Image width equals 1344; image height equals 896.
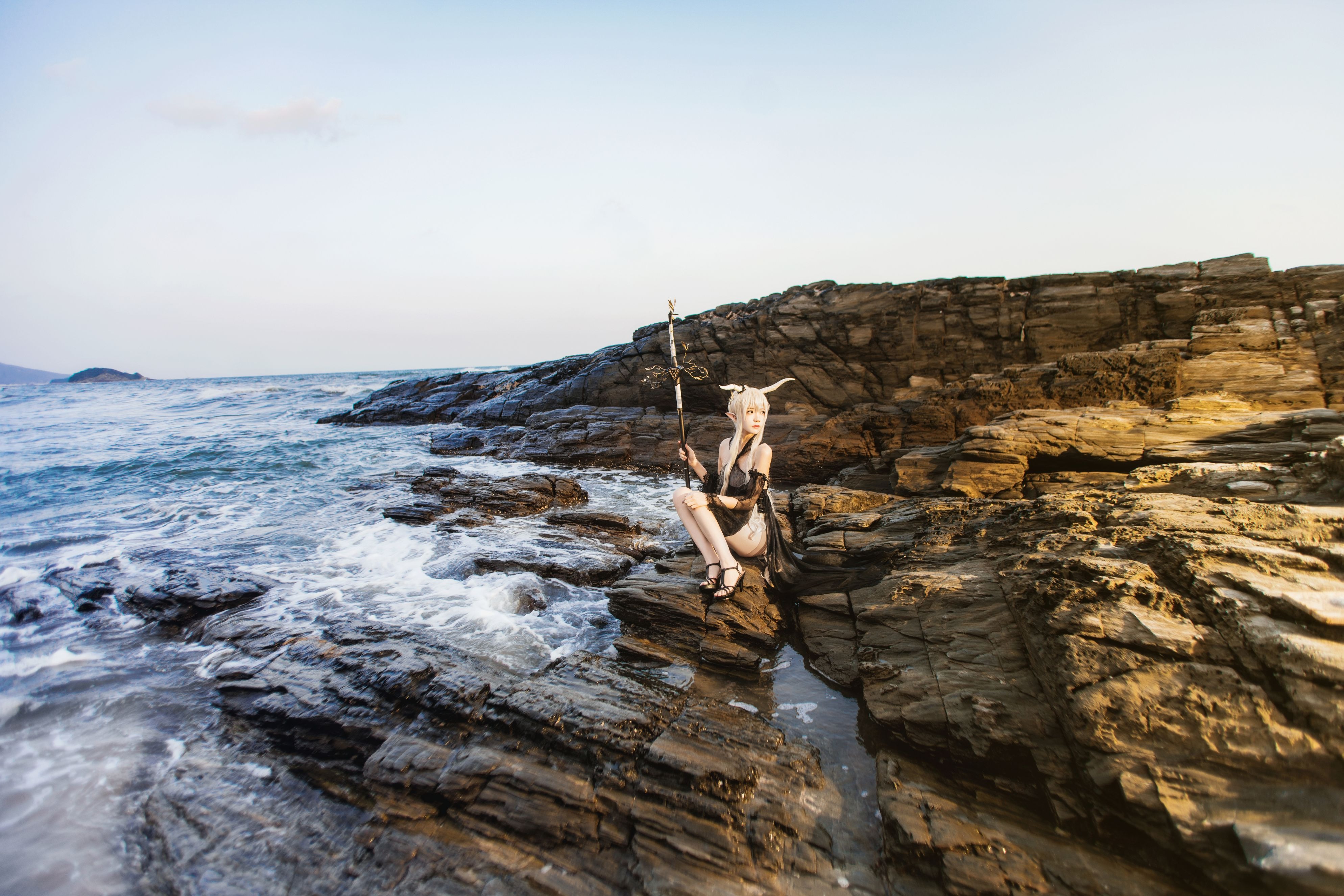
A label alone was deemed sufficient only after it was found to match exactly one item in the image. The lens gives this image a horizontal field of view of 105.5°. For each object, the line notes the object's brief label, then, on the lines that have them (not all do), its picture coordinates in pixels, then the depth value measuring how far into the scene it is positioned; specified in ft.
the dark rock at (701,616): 16.93
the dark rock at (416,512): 36.19
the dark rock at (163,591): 23.17
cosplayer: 17.29
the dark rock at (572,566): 25.68
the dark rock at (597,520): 33.40
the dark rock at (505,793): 10.24
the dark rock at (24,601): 23.45
